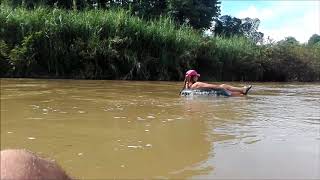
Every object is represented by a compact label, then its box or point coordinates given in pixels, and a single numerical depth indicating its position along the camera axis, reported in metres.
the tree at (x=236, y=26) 26.79
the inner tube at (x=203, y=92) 6.61
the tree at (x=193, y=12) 20.77
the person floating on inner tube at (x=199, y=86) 6.82
